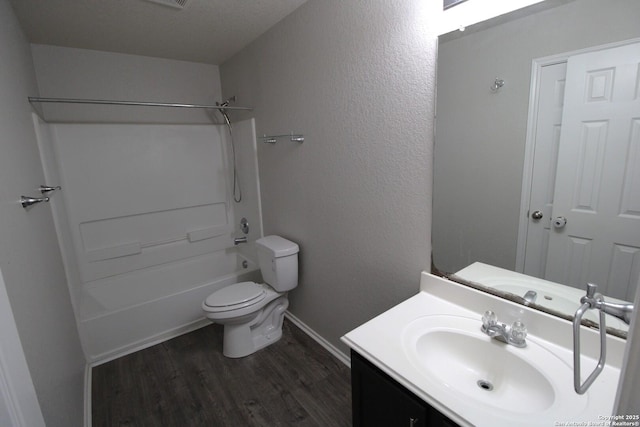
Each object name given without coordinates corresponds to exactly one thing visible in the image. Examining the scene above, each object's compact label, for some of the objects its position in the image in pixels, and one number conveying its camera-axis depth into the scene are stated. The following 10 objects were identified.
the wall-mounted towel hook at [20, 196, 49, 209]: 1.17
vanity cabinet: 0.87
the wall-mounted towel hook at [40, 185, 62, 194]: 1.61
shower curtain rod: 1.80
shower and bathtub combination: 2.31
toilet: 2.10
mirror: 0.92
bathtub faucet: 3.04
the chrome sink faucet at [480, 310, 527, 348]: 1.05
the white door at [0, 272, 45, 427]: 0.74
